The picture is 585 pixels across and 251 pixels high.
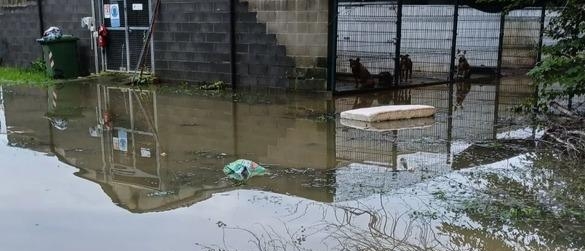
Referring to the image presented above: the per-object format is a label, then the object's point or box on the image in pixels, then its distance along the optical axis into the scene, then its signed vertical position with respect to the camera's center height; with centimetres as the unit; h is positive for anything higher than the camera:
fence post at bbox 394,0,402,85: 995 -7
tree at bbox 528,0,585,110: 591 -21
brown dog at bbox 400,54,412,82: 1089 -58
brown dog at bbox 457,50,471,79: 1201 -65
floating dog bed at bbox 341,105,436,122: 712 -96
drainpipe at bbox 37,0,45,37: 1361 +42
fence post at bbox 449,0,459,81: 1115 -7
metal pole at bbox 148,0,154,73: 1159 -11
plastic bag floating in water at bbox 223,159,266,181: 495 -116
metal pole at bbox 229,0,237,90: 1037 -17
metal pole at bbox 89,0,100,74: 1264 -15
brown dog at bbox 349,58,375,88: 1008 -66
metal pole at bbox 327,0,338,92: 925 -18
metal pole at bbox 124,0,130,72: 1208 -1
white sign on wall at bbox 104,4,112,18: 1239 +50
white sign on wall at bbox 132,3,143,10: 1181 +60
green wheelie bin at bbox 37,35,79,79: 1247 -45
